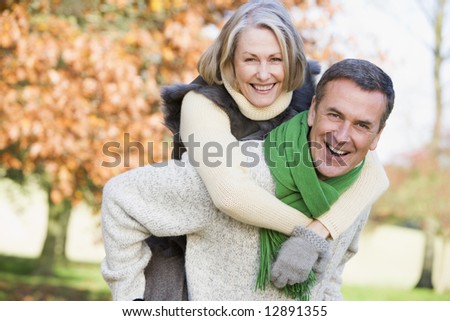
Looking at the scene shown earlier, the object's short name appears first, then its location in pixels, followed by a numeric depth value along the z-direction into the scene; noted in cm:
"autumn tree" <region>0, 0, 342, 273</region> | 495
